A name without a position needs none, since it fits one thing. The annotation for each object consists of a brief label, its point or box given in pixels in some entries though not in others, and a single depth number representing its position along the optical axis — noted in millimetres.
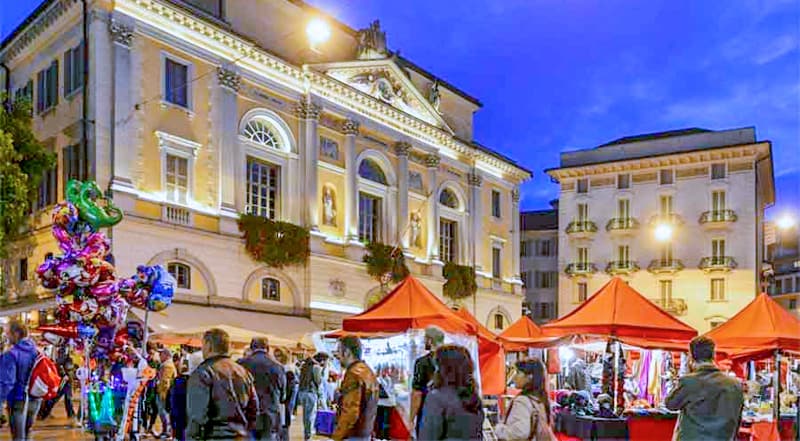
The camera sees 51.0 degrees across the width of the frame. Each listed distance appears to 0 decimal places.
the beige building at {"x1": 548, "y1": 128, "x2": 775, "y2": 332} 45562
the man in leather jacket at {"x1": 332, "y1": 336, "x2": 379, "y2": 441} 6449
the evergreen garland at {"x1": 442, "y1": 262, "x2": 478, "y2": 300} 36094
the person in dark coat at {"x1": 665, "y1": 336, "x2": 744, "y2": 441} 6488
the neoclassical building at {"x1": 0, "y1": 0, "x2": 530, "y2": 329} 23141
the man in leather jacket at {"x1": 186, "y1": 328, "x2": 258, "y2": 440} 5699
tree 20625
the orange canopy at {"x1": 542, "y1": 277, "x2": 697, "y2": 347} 12750
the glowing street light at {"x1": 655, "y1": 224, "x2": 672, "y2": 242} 42419
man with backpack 8633
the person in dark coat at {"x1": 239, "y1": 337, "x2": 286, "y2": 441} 8039
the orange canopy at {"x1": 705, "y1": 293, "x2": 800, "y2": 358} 13367
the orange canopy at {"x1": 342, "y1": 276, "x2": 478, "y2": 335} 12094
